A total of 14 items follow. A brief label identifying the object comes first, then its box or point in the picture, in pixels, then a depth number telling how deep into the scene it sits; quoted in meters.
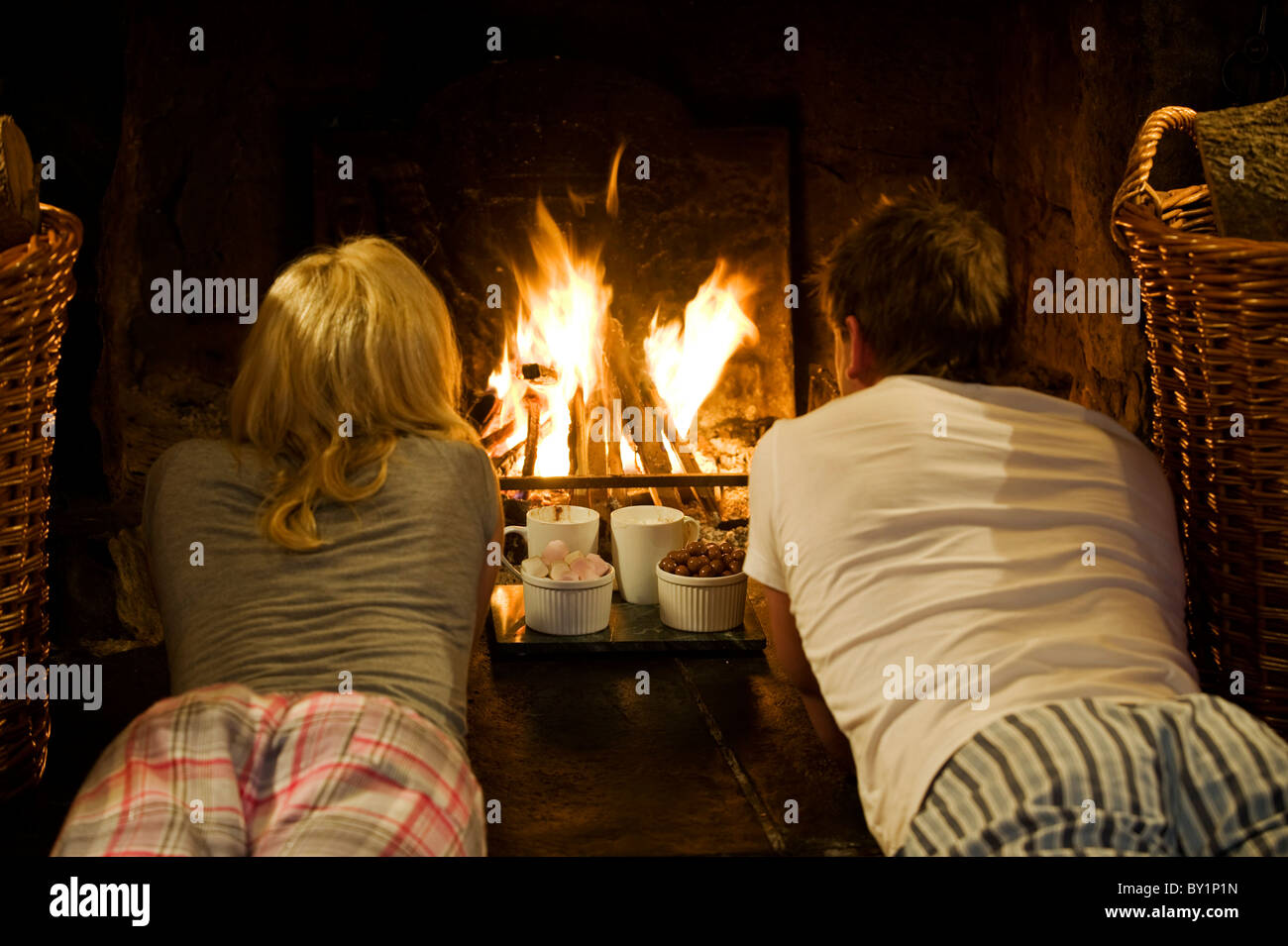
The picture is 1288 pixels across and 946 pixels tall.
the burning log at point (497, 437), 3.12
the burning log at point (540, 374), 2.98
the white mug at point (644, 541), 2.32
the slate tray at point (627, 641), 2.21
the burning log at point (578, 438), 2.89
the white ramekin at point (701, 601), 2.21
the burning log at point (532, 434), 2.88
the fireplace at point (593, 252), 3.05
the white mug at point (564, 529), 2.30
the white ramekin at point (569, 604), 2.21
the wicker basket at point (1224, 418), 1.66
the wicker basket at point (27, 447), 1.68
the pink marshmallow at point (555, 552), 2.22
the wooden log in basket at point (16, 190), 1.68
